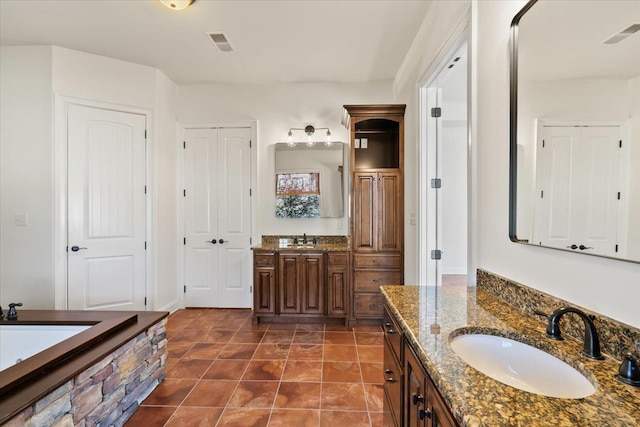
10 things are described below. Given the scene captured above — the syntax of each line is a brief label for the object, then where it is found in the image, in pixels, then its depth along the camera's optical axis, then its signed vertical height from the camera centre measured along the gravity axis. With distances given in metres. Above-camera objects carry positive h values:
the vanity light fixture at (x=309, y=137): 3.72 +0.96
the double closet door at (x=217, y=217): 3.87 -0.10
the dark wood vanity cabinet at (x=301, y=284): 3.29 -0.85
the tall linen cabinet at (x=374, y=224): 3.20 -0.15
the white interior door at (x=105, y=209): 3.06 +0.01
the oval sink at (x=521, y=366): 0.80 -0.48
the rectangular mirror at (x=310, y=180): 3.77 +0.40
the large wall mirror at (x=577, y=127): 0.81 +0.28
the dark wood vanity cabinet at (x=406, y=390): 0.83 -0.63
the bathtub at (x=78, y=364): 1.25 -0.82
